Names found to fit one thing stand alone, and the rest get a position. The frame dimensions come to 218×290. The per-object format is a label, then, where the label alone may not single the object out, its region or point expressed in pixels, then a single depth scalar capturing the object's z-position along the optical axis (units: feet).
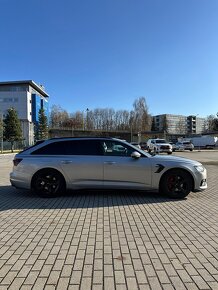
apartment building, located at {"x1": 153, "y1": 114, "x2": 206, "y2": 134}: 347.29
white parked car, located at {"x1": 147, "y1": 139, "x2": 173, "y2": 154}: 90.94
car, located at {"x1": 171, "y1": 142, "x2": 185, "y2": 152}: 122.49
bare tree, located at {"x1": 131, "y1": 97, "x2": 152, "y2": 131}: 275.12
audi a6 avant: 18.91
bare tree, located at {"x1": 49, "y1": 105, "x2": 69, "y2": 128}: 295.03
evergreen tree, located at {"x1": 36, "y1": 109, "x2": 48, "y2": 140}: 196.29
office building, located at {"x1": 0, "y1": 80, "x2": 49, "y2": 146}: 201.02
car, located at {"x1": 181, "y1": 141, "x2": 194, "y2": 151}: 121.66
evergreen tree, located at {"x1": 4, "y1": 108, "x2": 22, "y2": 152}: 141.09
